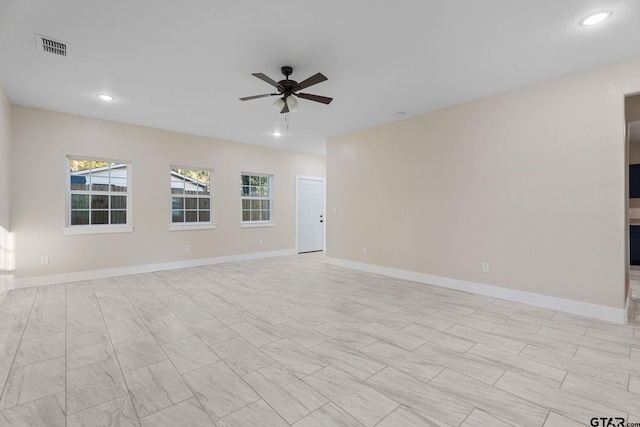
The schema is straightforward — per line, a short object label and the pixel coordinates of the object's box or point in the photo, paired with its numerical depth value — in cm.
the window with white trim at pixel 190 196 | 586
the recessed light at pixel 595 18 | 227
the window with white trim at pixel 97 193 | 482
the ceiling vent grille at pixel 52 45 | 262
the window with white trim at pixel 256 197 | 687
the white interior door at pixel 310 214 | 779
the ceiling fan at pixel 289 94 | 312
